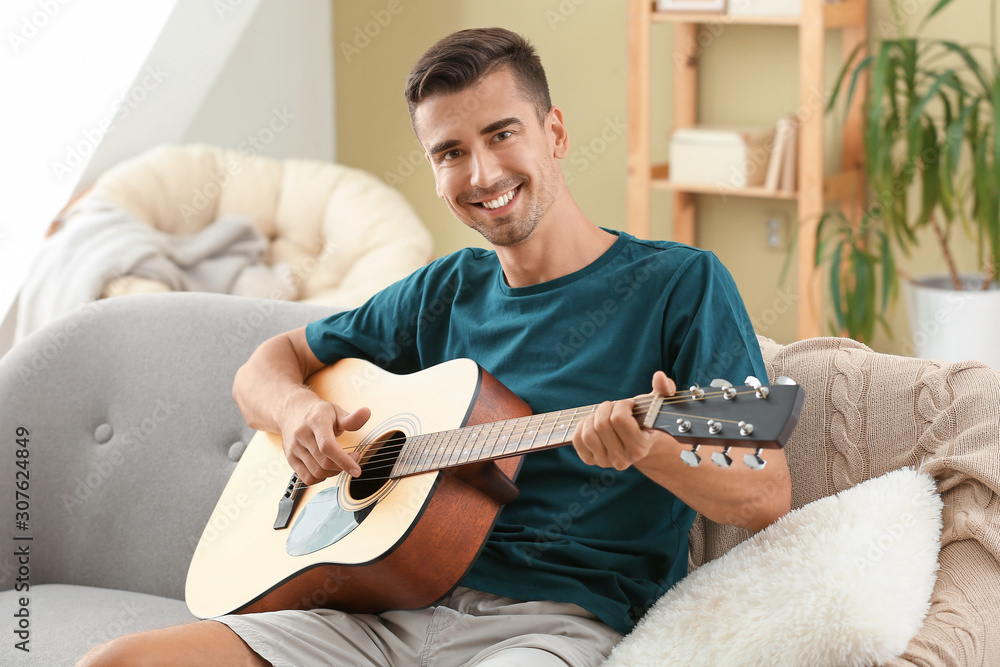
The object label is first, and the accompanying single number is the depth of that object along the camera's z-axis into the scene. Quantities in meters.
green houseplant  2.81
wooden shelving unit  3.18
